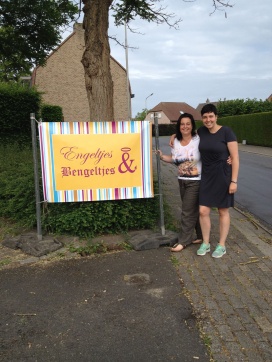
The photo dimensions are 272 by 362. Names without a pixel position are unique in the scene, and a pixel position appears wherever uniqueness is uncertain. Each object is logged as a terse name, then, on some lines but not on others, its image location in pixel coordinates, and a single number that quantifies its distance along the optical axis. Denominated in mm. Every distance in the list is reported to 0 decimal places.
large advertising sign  4492
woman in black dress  3932
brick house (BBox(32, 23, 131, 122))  31797
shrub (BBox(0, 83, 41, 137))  13984
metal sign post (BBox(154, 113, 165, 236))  4688
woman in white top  4238
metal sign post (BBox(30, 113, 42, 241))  4664
